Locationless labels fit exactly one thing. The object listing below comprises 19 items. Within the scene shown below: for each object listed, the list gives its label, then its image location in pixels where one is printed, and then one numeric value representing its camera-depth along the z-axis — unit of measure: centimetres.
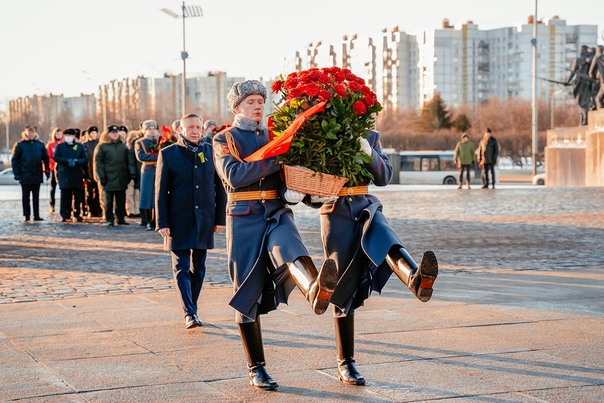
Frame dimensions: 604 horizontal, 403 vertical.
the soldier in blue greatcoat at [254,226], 609
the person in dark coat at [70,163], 1992
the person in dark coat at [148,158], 1673
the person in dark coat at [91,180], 2098
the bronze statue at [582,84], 3924
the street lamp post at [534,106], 5234
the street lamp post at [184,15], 4731
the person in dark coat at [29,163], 2056
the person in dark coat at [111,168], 1900
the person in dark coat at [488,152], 3059
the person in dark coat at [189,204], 858
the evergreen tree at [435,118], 9138
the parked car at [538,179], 5049
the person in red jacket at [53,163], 2248
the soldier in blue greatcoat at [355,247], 614
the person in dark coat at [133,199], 2134
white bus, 6192
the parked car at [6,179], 4778
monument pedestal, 3438
